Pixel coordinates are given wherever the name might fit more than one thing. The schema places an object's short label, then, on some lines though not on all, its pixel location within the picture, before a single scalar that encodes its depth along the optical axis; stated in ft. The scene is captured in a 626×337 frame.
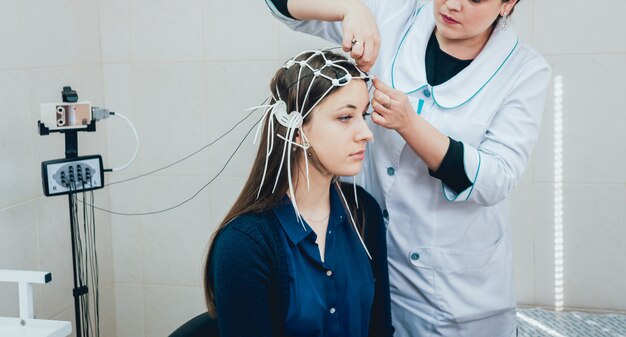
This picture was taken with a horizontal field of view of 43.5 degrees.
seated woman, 5.27
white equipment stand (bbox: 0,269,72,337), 5.98
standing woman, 5.64
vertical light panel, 8.62
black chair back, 5.52
